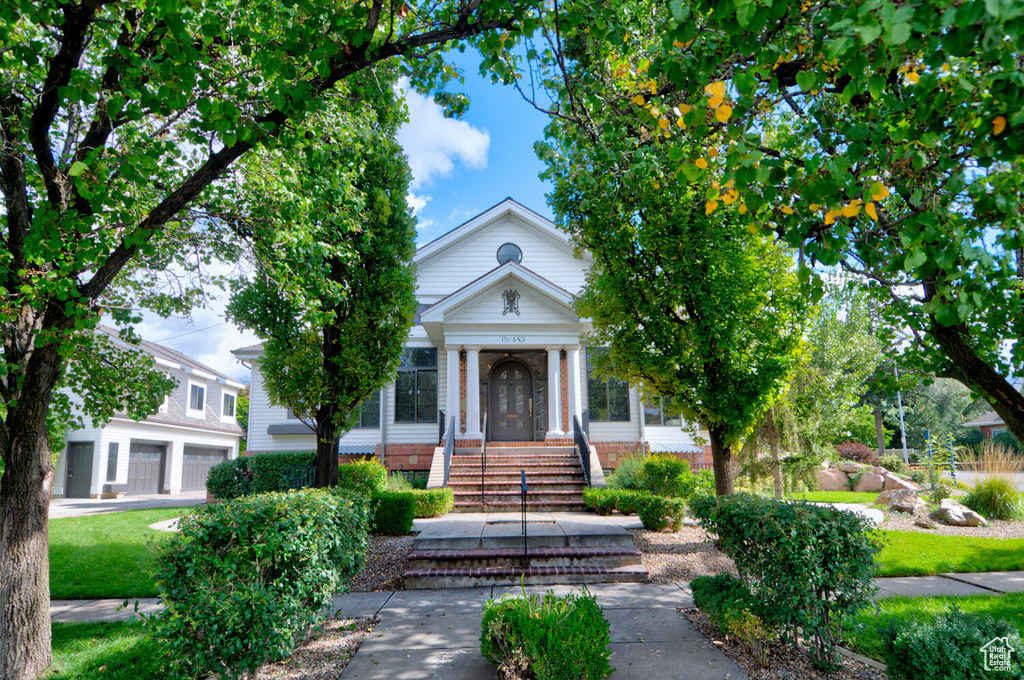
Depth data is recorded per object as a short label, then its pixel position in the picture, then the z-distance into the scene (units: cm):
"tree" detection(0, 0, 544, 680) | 405
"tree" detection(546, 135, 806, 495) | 766
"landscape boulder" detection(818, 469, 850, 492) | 1894
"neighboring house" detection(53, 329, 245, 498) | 2289
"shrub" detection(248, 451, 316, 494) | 1477
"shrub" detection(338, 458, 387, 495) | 1213
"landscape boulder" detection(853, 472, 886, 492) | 1762
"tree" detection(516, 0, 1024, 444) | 225
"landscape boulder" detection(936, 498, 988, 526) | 1071
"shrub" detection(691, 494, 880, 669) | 422
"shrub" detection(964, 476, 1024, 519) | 1130
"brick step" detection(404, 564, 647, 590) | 708
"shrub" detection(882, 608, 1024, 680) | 332
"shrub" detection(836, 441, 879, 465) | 2356
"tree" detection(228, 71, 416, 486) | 798
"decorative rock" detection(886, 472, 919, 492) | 1600
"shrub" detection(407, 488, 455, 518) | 1107
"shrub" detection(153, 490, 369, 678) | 385
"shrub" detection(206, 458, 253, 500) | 1508
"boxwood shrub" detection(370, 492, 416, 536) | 997
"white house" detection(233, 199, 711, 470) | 1526
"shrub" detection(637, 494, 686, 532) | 983
